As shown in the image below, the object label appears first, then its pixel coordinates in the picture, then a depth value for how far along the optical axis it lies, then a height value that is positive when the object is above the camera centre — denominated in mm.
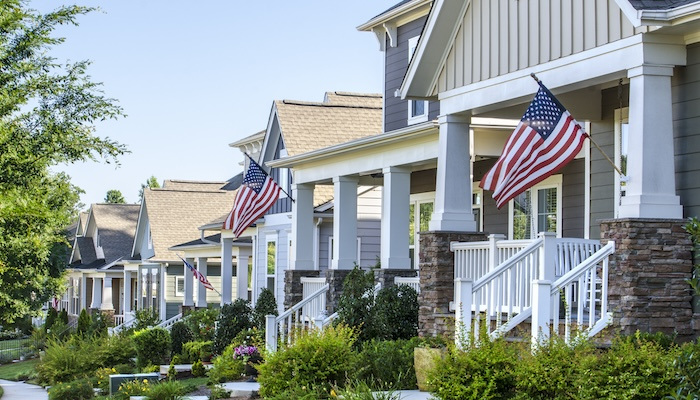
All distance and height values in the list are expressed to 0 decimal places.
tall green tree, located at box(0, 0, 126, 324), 20938 +2325
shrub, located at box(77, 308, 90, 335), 39375 -3456
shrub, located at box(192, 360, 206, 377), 22981 -2955
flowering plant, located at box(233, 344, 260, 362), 21156 -2387
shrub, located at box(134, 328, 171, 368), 26141 -2797
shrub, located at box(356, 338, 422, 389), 15031 -1892
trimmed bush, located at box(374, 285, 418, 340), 18250 -1385
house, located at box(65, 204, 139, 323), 53634 -1375
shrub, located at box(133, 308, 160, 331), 32031 -2702
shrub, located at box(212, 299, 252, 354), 24625 -2073
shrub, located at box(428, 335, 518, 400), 12062 -1584
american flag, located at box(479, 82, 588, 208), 13781 +1221
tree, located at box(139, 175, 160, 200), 99375 +4828
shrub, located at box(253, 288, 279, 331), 24509 -1723
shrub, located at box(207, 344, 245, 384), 20314 -2637
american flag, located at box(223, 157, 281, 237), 23656 +847
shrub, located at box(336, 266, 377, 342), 18703 -1345
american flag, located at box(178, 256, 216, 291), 33741 -1446
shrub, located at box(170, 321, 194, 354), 26938 -2640
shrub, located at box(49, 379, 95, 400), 22359 -3413
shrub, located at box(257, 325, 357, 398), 15367 -1914
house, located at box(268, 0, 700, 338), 12930 +1677
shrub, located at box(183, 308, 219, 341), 27000 -2366
